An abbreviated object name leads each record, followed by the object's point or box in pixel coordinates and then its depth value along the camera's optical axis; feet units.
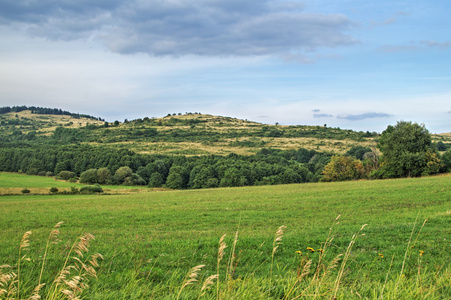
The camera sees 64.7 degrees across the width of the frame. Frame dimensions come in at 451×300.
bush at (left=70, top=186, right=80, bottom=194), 227.51
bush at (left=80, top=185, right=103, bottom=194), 230.85
